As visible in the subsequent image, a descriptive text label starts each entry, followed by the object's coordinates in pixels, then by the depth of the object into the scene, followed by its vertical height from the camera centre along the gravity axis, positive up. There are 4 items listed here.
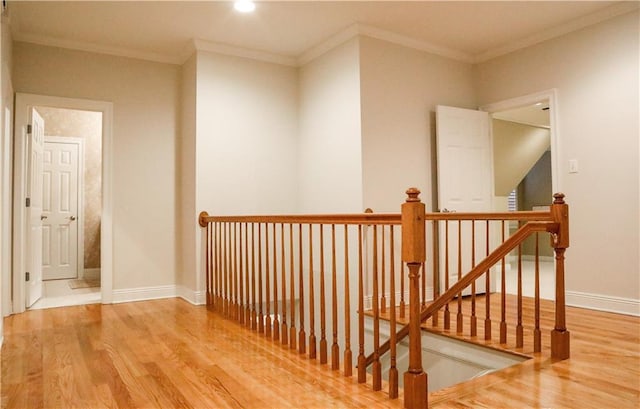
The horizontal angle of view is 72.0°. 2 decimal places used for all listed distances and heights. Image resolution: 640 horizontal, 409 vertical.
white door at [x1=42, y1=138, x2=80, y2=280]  5.95 +0.03
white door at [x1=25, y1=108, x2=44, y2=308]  4.07 +0.01
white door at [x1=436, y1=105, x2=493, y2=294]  4.29 +0.38
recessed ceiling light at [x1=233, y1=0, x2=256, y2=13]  3.47 +1.65
